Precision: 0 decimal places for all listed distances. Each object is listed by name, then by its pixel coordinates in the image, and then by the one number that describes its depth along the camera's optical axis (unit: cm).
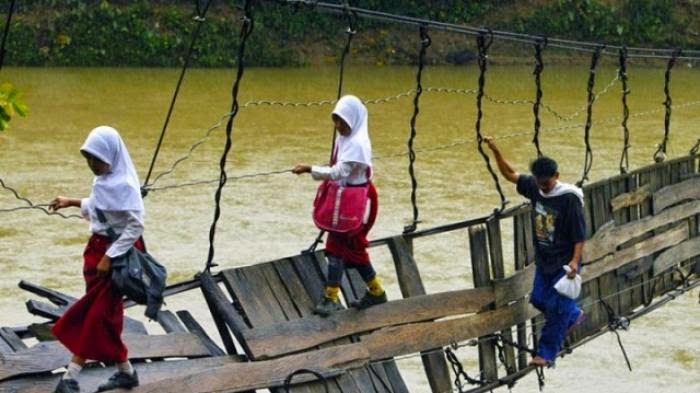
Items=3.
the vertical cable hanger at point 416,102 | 687
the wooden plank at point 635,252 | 802
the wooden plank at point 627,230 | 799
